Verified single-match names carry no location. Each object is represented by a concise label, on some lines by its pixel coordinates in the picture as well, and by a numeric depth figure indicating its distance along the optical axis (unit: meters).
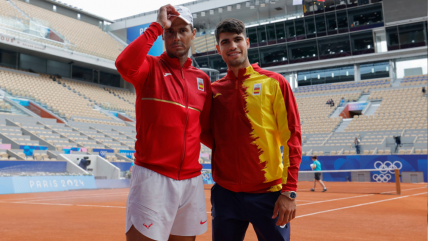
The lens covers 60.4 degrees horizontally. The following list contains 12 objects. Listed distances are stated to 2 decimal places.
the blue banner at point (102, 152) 20.67
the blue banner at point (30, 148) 17.20
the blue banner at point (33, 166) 14.71
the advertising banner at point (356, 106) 31.28
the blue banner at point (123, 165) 19.33
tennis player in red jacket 2.43
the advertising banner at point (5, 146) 17.07
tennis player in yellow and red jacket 2.74
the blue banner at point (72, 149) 19.22
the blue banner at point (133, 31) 31.33
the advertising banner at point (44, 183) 14.12
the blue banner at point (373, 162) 20.17
